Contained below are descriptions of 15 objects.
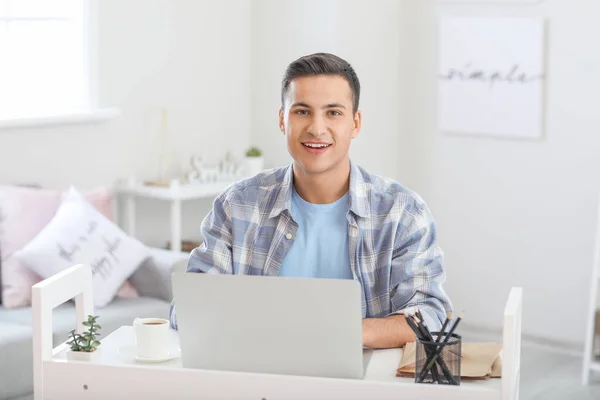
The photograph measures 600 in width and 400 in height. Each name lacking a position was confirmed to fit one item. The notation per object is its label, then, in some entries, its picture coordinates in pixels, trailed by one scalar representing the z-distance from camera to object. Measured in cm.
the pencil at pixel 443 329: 269
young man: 306
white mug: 280
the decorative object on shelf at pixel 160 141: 545
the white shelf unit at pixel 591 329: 497
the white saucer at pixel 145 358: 279
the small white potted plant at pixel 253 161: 584
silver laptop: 261
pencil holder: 266
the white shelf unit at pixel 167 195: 524
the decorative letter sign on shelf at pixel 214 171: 555
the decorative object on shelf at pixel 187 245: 547
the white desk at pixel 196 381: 262
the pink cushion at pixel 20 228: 451
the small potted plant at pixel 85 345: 279
